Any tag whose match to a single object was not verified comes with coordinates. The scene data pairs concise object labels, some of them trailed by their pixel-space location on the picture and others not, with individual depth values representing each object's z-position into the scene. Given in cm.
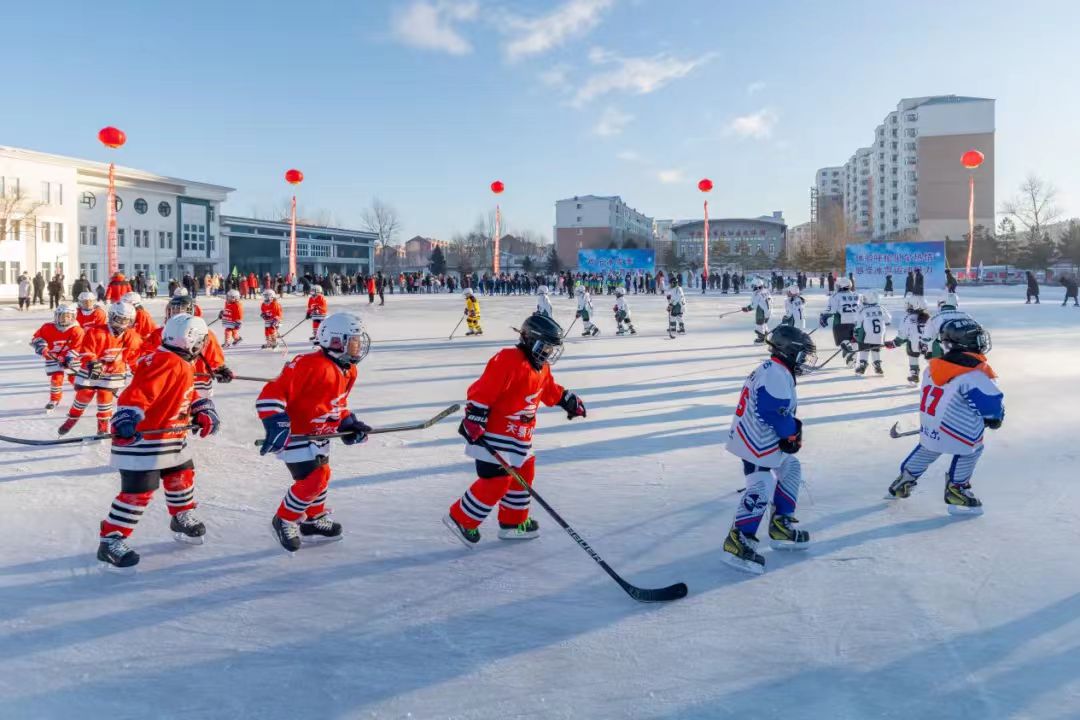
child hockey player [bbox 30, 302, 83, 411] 789
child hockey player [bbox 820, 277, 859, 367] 1236
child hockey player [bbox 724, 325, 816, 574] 395
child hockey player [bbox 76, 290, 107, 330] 853
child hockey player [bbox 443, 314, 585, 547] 407
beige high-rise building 7119
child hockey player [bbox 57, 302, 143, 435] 716
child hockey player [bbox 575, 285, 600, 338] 1831
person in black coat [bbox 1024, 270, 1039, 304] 2850
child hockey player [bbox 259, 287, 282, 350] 1497
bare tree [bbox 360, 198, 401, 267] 7812
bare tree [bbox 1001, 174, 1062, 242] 6053
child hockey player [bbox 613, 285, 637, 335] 1836
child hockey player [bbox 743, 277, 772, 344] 1581
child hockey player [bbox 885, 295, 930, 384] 1001
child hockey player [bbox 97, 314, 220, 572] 396
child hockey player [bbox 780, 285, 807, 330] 1386
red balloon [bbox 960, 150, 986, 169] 3284
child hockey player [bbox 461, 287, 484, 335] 1817
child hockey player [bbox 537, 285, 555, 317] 1558
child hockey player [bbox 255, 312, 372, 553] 405
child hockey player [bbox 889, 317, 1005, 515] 473
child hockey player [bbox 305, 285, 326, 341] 1580
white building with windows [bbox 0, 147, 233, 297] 4025
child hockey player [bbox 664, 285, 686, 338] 1742
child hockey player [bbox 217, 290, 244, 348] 1491
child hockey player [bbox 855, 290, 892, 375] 1117
